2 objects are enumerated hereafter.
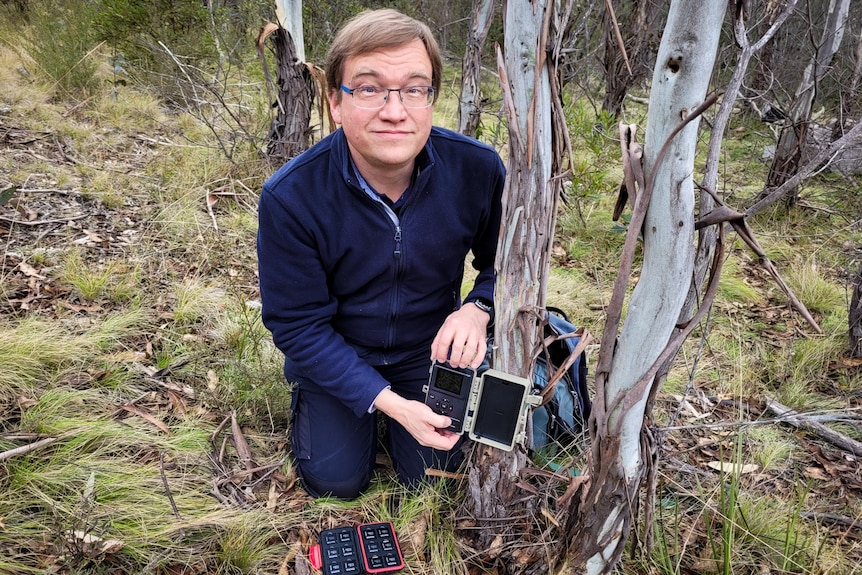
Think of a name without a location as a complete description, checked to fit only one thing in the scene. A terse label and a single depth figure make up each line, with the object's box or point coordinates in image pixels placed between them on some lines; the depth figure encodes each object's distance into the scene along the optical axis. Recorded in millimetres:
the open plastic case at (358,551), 1812
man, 1726
